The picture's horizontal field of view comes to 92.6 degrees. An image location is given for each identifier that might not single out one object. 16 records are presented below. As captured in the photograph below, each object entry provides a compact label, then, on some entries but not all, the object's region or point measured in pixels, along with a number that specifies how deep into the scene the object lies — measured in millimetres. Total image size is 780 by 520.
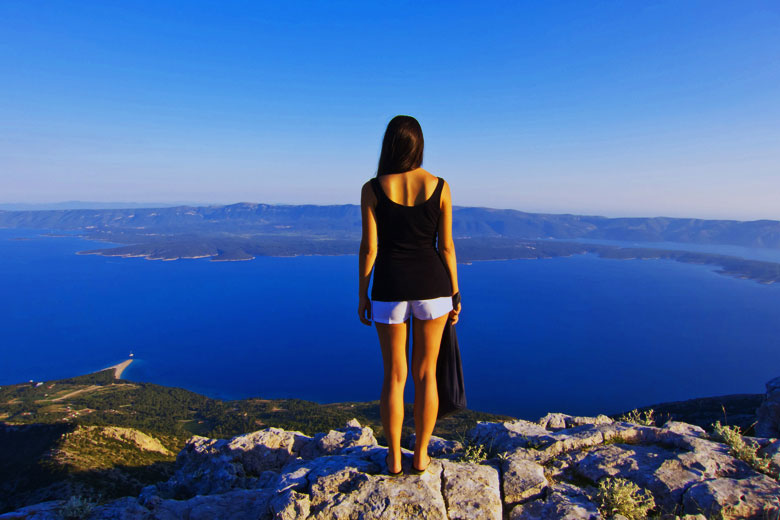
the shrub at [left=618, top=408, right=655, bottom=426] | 5969
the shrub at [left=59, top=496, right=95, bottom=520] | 4531
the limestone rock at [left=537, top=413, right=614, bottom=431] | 7344
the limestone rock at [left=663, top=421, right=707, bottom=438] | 5419
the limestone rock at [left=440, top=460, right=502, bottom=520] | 3342
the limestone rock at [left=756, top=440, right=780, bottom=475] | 3885
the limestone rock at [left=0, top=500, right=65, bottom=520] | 4539
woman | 3211
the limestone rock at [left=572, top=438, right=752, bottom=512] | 3758
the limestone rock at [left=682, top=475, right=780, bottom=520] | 3318
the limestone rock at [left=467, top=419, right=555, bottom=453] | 5079
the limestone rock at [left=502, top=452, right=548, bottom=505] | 3688
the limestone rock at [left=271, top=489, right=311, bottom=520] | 3359
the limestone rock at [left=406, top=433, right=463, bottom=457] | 5387
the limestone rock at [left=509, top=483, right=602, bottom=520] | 3326
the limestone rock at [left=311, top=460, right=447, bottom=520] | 3240
